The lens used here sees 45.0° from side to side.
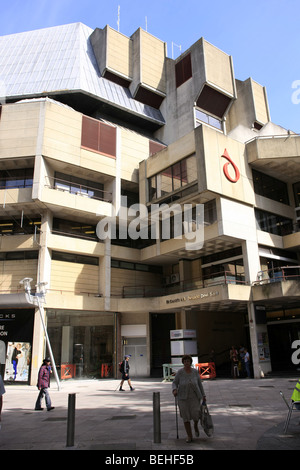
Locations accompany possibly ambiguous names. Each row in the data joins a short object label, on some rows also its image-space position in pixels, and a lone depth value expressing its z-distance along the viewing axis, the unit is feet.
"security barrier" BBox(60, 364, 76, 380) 81.66
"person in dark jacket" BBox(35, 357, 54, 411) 39.86
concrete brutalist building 82.07
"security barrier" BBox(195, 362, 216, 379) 74.17
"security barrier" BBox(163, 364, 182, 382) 71.17
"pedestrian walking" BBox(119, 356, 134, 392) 58.70
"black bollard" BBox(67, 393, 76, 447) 23.07
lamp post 73.97
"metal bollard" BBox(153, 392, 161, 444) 22.90
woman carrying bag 23.26
